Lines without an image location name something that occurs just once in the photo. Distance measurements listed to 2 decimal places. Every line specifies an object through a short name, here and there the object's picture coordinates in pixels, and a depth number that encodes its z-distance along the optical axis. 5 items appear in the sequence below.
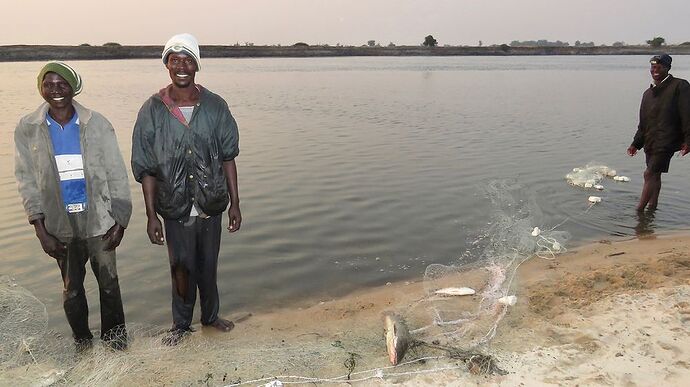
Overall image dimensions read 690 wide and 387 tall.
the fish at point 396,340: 3.43
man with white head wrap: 3.61
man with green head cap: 3.42
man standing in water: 6.77
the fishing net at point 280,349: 3.32
